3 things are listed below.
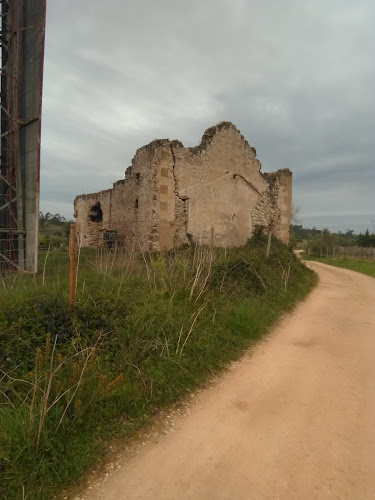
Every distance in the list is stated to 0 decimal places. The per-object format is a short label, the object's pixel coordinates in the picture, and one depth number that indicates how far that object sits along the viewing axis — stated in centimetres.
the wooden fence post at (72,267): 357
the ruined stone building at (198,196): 861
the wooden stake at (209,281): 546
